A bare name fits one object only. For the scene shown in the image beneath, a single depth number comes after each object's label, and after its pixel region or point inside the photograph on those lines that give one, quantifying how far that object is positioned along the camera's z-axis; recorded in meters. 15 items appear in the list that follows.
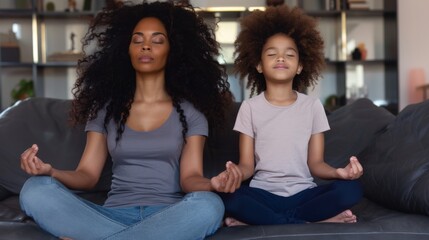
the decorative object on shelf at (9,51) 5.69
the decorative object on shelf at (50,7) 5.82
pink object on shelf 5.80
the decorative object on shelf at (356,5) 5.82
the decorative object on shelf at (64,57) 5.71
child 1.88
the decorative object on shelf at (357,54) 5.91
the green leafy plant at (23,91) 5.68
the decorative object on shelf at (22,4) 5.77
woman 1.68
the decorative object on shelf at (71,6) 5.79
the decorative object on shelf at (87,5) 5.79
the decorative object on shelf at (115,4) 2.30
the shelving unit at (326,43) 5.77
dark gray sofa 1.76
